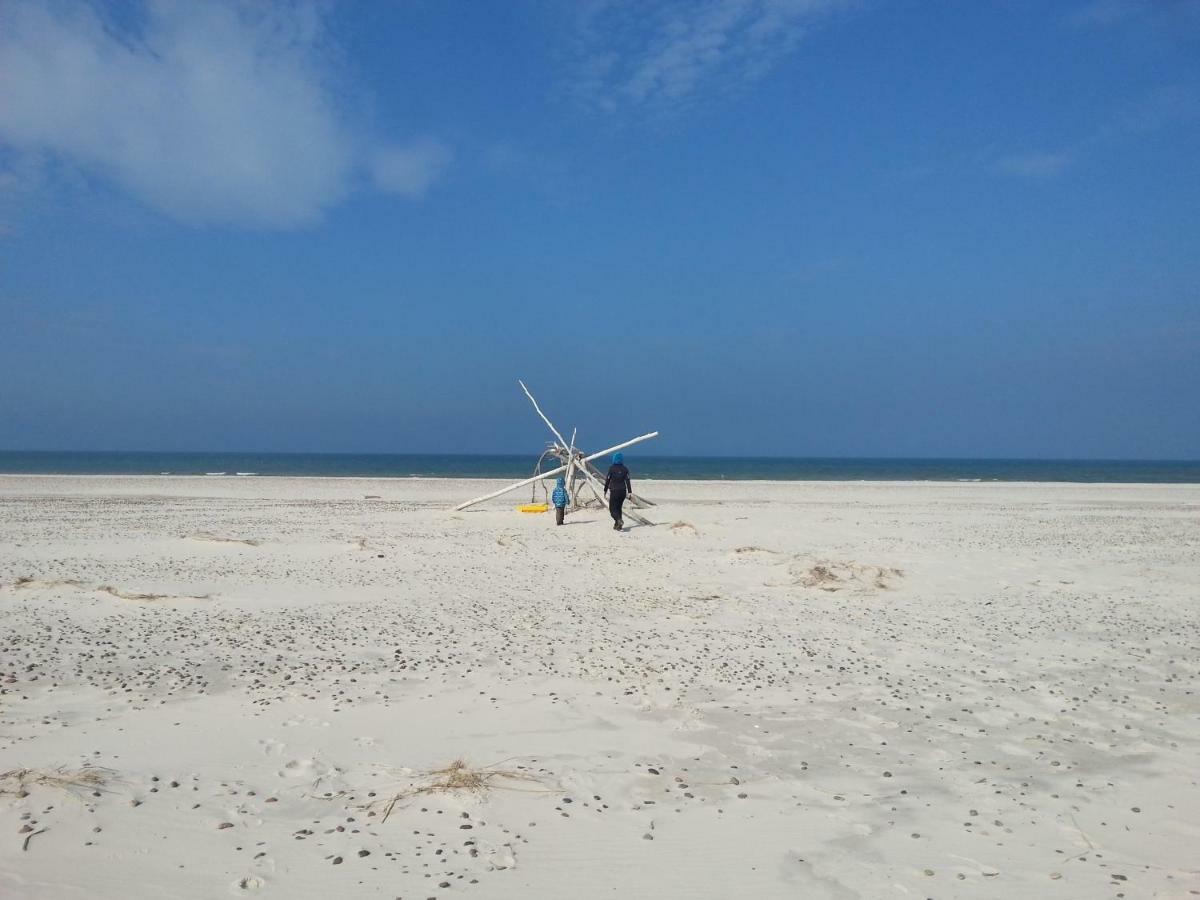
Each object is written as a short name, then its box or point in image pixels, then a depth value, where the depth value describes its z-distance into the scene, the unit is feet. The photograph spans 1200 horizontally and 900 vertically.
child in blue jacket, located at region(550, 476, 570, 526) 64.59
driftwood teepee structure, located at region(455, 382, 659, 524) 76.68
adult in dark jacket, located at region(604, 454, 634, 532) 62.28
